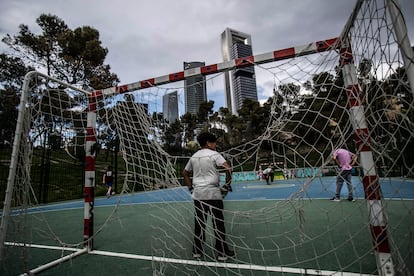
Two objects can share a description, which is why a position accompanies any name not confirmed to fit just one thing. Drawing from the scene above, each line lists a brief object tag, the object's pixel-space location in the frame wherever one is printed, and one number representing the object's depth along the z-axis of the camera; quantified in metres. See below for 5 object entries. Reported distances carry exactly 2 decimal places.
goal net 1.77
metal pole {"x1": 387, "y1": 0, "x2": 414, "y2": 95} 1.47
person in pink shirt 4.84
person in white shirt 2.43
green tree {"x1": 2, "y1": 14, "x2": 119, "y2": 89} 12.23
